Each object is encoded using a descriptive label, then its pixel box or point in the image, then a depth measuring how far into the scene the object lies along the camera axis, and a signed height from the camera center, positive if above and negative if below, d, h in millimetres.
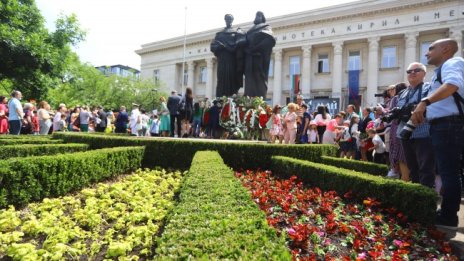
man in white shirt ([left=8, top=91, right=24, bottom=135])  11249 +375
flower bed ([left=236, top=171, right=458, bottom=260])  3189 -1016
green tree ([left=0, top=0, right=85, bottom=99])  18000 +4380
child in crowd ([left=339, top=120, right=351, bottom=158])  9938 -170
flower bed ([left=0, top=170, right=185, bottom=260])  3096 -1117
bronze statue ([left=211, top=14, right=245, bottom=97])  12961 +2886
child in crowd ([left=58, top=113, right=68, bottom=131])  14695 +83
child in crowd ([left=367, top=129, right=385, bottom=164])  7927 -232
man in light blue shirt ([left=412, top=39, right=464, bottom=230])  3639 +118
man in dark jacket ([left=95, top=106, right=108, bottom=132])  17375 +355
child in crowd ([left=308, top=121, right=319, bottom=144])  11425 +3
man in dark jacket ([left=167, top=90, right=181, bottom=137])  12523 +950
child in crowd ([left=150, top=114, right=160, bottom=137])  17372 +192
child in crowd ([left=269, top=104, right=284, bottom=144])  11211 +265
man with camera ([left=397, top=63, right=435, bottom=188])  4336 +35
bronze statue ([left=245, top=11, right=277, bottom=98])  12188 +2878
